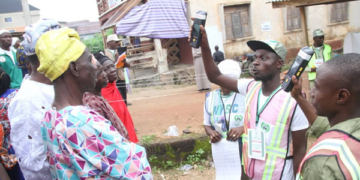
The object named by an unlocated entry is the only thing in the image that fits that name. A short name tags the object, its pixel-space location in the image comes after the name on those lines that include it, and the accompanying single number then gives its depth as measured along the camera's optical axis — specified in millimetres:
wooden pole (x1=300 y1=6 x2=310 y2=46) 6527
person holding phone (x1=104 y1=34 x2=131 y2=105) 5549
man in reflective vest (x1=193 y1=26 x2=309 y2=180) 1932
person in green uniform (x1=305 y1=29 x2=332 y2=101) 5653
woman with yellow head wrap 1270
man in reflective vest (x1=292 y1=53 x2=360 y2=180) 1099
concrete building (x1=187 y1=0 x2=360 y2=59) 12086
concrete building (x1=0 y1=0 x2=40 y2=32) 44469
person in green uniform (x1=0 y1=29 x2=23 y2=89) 4320
